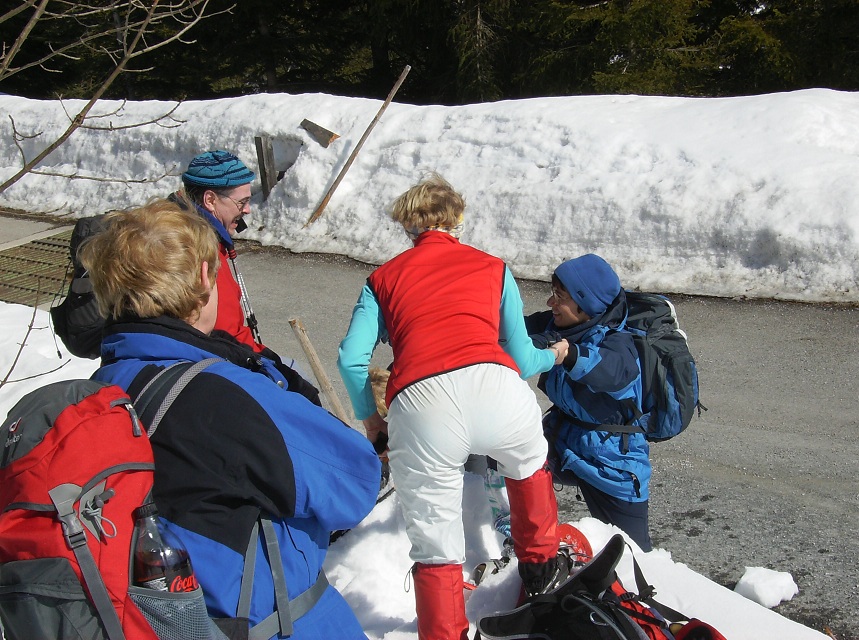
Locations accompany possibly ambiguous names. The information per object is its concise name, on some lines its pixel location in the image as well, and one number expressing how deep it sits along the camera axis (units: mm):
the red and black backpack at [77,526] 1496
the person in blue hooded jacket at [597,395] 3199
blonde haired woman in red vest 2658
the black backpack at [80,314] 3158
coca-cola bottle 1585
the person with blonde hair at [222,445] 1670
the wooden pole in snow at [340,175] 9750
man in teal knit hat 3318
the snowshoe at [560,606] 2561
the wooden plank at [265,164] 10477
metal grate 8211
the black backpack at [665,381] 3297
